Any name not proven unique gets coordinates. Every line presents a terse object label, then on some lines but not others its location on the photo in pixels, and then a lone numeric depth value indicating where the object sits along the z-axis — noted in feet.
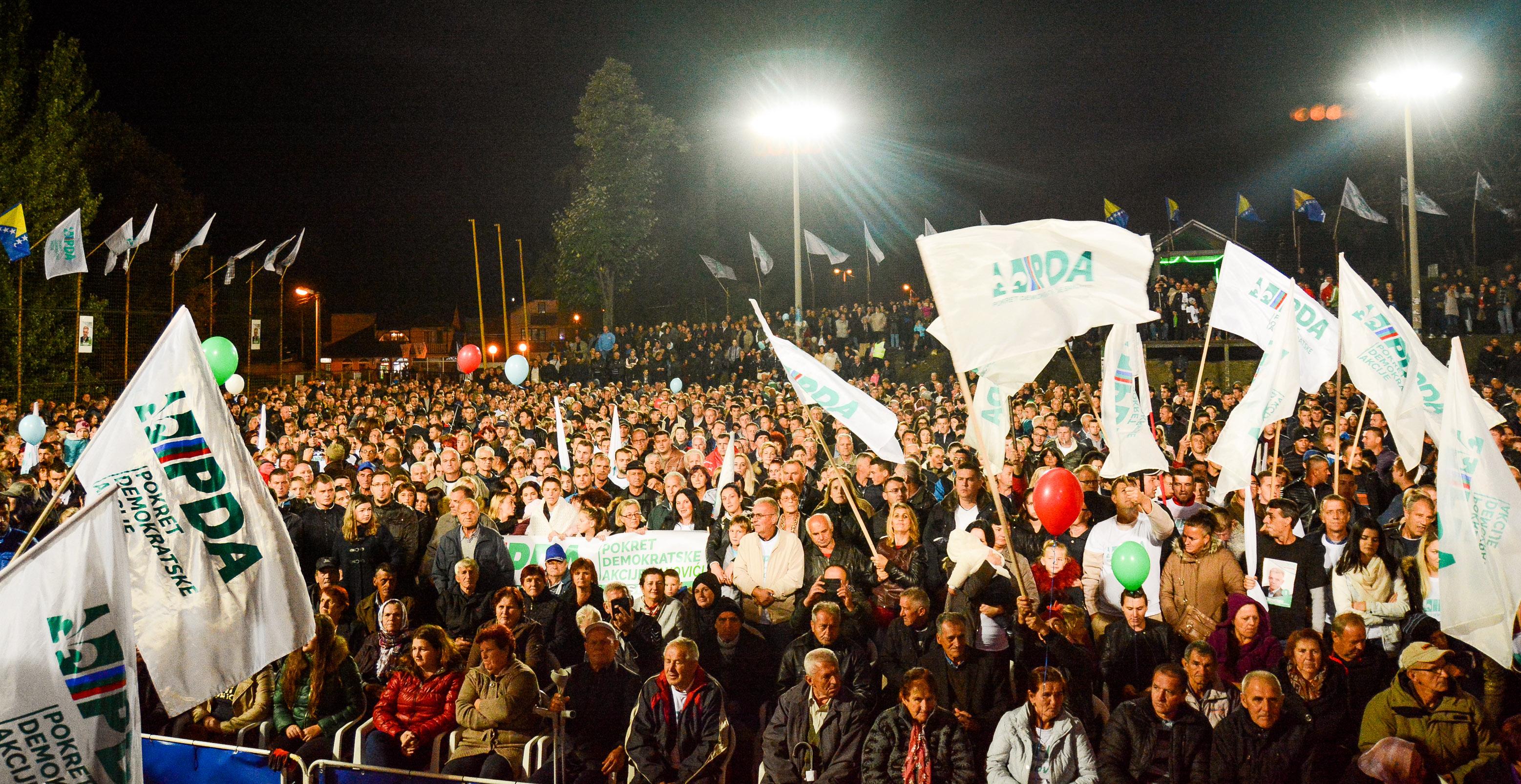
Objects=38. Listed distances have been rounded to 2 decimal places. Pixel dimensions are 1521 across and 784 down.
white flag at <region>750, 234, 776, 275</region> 88.99
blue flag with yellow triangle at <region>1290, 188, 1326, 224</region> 68.21
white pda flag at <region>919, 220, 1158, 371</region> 18.45
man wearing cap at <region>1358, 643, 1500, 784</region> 15.93
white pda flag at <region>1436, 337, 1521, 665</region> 16.29
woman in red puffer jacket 19.34
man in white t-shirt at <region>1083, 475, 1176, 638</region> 22.00
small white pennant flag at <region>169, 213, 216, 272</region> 83.20
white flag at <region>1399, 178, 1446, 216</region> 64.64
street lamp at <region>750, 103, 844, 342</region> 62.85
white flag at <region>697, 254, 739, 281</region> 90.43
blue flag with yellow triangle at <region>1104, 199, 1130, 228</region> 78.18
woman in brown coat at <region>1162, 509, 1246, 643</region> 20.31
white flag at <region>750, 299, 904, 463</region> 24.59
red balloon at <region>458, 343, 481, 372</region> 66.33
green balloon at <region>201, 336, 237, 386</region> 33.65
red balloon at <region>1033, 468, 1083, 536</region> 20.97
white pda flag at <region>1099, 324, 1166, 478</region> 24.17
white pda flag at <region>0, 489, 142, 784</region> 11.39
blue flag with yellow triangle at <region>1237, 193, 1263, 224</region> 74.69
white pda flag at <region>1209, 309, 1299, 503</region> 24.99
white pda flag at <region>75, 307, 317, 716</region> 14.30
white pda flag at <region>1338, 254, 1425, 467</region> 25.21
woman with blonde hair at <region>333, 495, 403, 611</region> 26.45
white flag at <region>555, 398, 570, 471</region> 38.96
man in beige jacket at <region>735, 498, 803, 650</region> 23.02
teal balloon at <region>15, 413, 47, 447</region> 49.88
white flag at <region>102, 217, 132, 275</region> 78.59
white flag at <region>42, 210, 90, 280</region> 70.74
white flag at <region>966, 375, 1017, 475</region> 23.77
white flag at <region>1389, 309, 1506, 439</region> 22.21
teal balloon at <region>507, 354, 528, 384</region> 62.03
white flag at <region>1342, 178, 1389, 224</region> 65.72
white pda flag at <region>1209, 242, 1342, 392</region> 26.94
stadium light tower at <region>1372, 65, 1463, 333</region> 53.67
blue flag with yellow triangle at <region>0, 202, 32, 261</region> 65.51
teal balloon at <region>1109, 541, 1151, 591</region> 20.07
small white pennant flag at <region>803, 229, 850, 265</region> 85.92
